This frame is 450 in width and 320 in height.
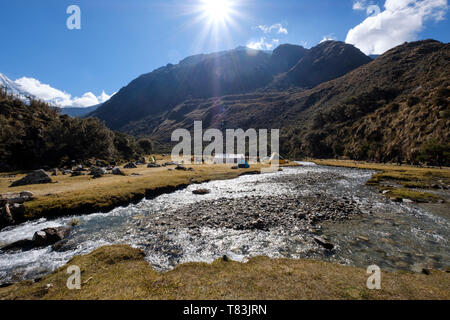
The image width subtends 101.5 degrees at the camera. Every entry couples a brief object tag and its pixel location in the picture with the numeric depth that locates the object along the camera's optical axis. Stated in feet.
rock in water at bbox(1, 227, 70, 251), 44.62
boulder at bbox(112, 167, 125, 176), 148.99
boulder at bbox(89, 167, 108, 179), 134.64
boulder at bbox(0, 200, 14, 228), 58.59
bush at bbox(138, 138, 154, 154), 426.06
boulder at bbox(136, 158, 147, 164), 264.72
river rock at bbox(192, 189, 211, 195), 99.95
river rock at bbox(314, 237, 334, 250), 41.68
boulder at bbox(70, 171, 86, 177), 137.13
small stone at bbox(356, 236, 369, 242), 45.23
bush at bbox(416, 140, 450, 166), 163.02
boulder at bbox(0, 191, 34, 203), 68.23
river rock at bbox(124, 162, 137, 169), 205.10
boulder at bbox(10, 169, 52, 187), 99.58
